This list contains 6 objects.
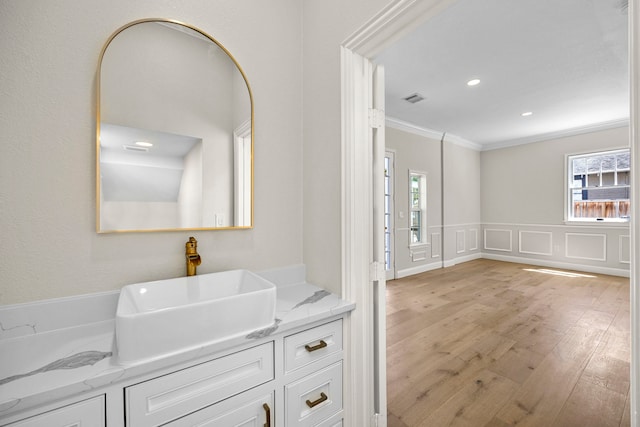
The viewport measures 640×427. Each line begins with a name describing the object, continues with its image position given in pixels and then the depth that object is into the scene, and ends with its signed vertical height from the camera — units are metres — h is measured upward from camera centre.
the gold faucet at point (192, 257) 1.28 -0.21
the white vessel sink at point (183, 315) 0.79 -0.37
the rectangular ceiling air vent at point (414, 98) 3.64 +1.63
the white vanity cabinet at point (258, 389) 0.85 -0.66
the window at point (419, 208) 5.18 +0.07
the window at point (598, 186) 4.90 +0.46
